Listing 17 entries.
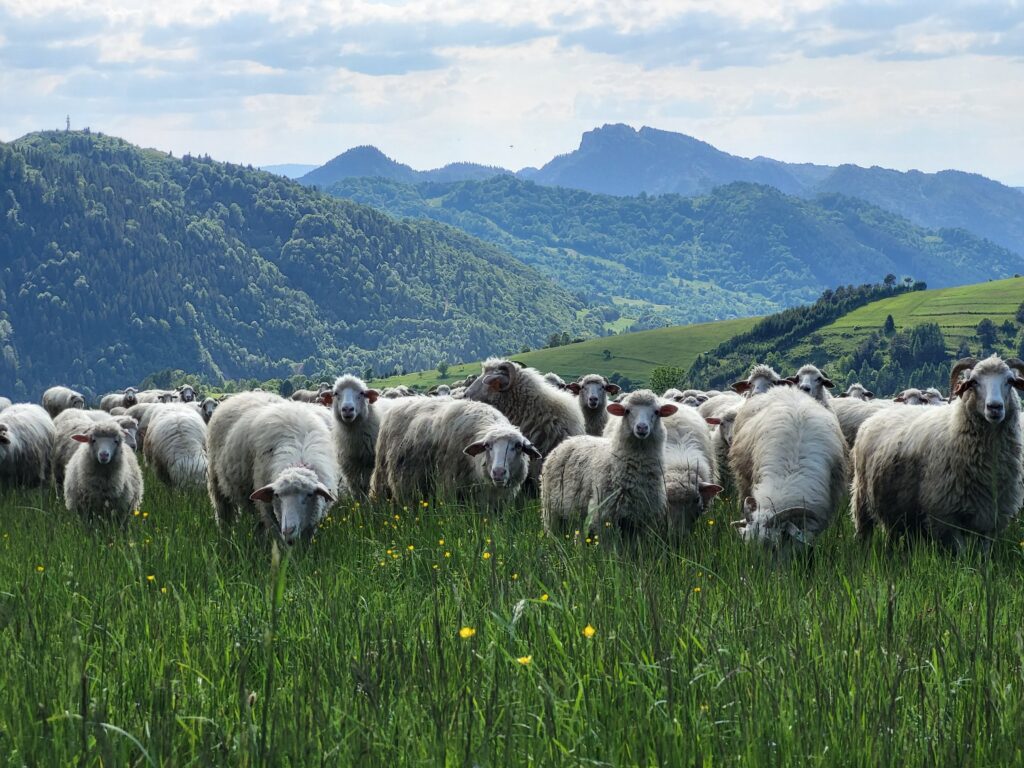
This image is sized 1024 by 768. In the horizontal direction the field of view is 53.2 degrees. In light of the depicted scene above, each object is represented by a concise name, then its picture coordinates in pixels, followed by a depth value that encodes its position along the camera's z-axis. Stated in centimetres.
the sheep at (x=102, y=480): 1068
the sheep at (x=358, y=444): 1216
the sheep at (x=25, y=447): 1442
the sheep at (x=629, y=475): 801
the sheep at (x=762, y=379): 1409
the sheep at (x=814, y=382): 1452
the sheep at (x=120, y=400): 3054
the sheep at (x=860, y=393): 2108
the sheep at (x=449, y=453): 963
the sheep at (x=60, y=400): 2538
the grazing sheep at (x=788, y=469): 769
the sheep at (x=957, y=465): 776
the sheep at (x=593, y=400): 1332
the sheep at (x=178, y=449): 1430
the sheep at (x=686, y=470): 852
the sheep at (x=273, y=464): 818
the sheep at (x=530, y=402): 1189
